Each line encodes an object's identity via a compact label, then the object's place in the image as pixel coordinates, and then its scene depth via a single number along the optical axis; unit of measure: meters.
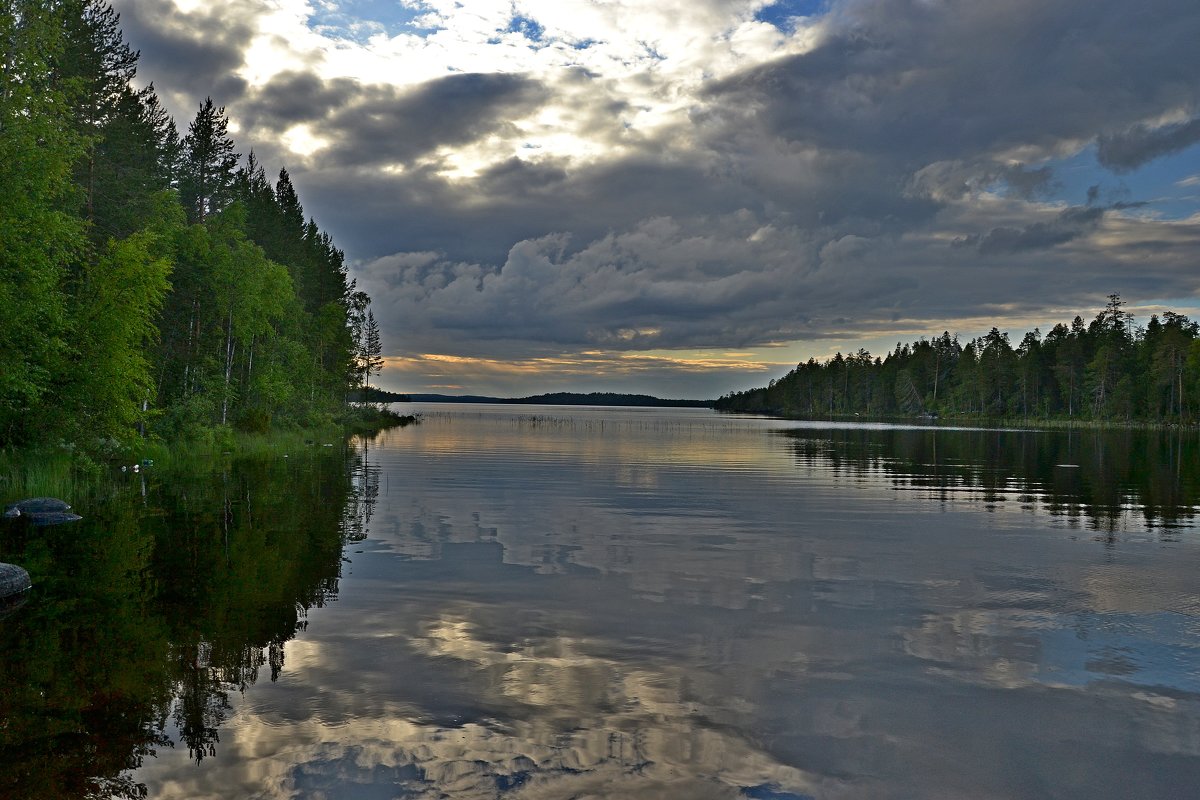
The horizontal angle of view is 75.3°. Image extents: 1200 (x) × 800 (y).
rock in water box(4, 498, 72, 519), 22.80
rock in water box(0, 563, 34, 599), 13.96
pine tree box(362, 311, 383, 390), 137.12
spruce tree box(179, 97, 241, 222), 63.03
